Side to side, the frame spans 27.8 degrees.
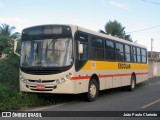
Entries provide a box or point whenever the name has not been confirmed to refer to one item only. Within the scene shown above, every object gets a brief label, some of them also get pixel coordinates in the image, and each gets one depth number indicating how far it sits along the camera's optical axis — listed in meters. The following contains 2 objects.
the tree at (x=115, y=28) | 59.83
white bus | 12.20
